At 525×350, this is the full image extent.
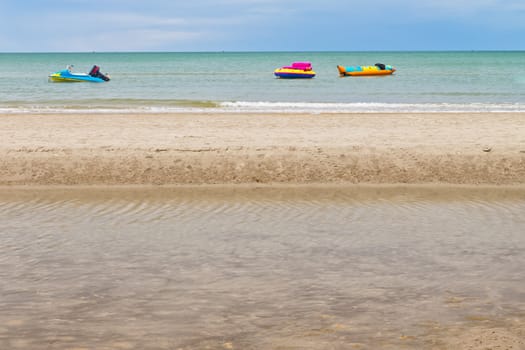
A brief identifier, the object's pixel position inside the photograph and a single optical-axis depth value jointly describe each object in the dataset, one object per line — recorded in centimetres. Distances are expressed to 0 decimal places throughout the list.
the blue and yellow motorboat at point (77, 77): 4950
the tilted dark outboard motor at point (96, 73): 5072
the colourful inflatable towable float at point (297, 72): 5516
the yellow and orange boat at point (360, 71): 5822
